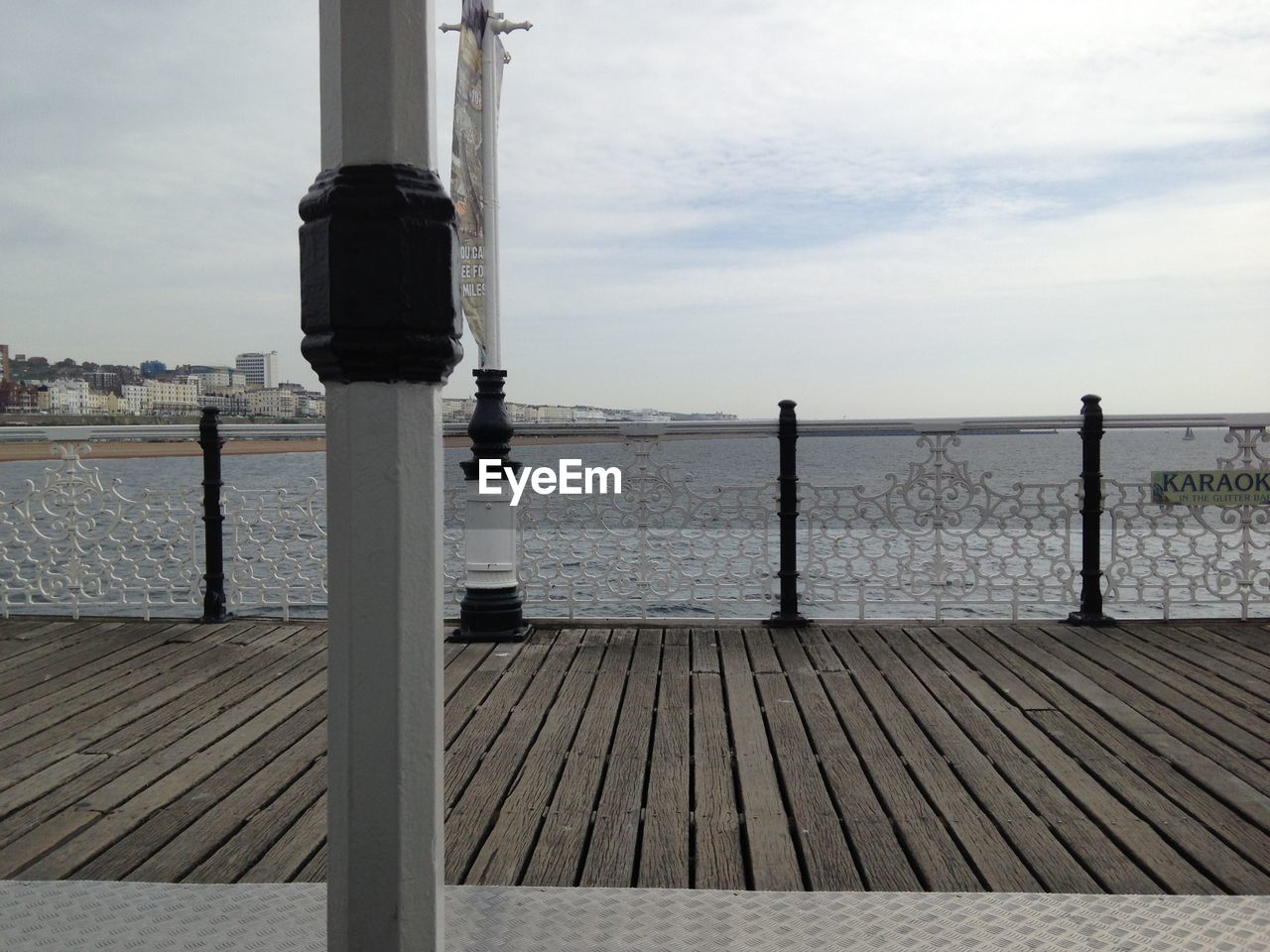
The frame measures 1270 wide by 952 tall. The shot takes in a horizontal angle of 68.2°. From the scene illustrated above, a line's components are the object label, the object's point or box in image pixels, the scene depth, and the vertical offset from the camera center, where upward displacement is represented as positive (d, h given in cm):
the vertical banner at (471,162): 570 +165
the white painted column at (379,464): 124 -4
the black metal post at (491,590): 548 -92
